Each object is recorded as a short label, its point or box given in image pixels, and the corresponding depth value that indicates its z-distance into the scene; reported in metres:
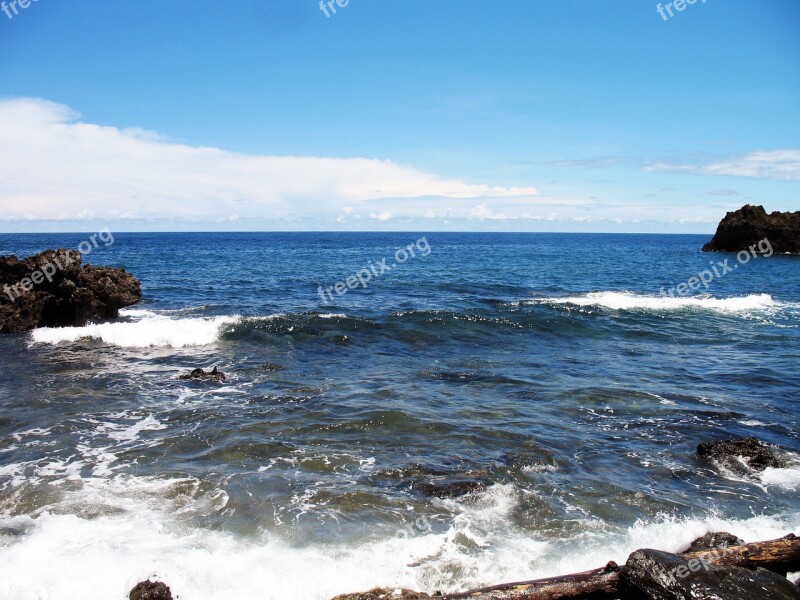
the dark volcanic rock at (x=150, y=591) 6.55
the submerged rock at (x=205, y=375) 17.20
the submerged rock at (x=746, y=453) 11.18
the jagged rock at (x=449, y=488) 9.88
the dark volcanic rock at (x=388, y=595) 6.25
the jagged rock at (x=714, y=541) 7.89
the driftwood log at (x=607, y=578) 5.93
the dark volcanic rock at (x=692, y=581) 5.82
